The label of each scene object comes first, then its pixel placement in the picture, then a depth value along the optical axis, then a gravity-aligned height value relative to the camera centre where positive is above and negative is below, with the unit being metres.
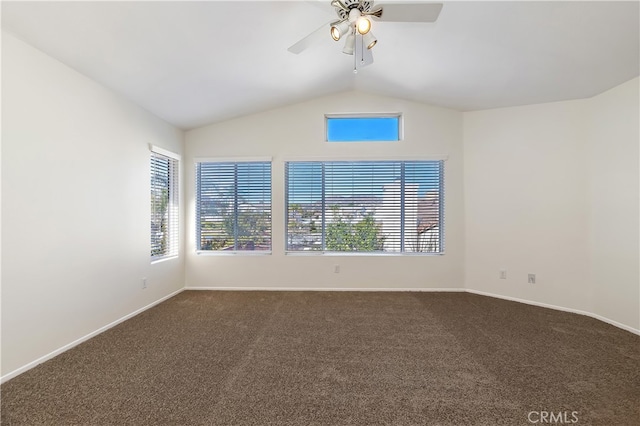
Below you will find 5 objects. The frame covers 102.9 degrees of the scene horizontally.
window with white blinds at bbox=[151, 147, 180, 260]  3.50 +0.14
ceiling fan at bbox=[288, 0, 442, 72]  1.69 +1.38
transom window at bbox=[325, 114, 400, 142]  3.99 +1.35
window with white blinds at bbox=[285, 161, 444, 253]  3.97 +0.12
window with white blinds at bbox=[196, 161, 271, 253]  4.06 +0.12
